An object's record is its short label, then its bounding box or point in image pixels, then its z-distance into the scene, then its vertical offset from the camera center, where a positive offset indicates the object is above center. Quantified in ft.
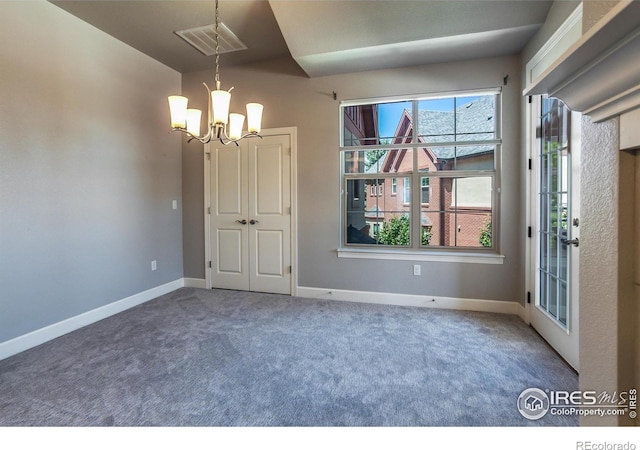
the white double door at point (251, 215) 12.12 +0.19
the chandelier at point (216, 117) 7.08 +2.58
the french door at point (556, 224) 6.82 -0.21
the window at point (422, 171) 10.32 +1.70
